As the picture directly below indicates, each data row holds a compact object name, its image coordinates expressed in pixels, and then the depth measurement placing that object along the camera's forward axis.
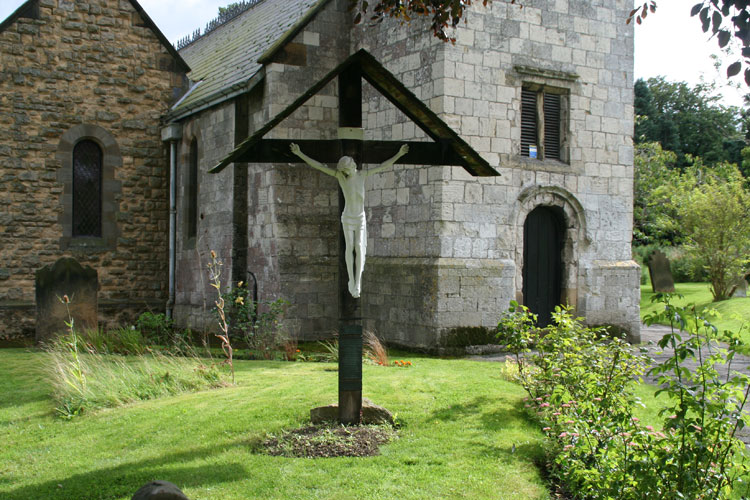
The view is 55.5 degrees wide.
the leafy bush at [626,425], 4.53
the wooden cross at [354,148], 6.38
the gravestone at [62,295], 11.61
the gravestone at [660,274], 22.03
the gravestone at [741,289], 19.92
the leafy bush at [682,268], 24.05
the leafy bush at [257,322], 12.26
